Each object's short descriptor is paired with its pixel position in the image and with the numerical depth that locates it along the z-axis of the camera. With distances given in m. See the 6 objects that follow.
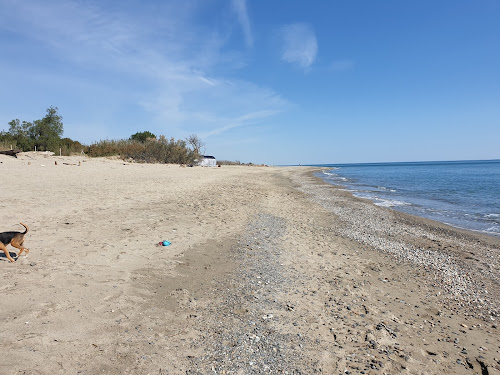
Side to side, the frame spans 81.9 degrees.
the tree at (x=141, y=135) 52.62
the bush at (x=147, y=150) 34.20
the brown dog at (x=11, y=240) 4.93
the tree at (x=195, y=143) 50.00
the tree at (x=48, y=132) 30.72
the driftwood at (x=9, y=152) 21.23
